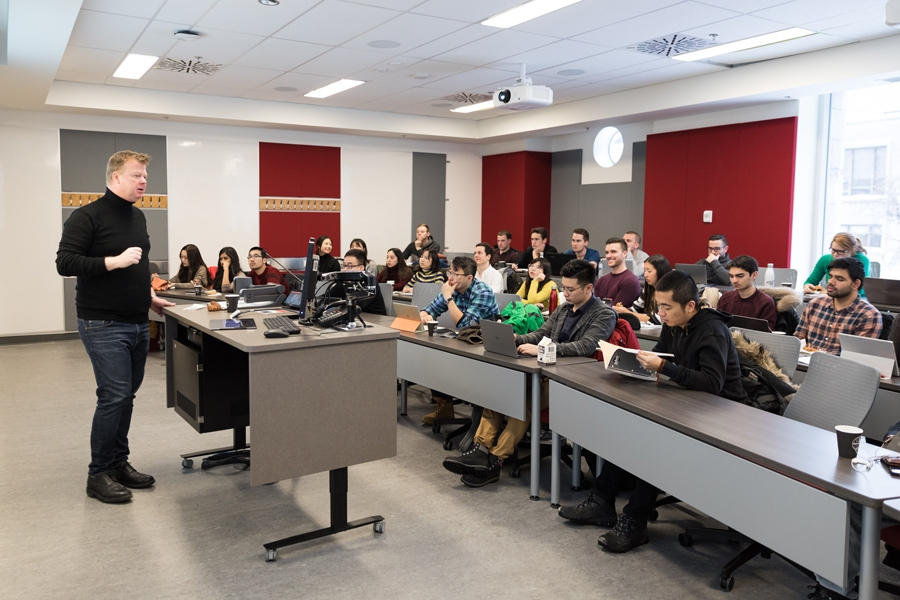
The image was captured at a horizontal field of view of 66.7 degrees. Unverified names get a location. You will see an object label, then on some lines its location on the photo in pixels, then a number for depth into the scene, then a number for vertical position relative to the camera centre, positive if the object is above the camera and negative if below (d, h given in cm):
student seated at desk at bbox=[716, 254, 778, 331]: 491 -41
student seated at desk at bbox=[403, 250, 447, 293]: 741 -38
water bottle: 730 -41
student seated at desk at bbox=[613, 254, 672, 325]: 527 -50
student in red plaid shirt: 419 -44
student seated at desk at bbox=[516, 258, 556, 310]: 622 -44
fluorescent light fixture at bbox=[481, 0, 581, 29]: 530 +179
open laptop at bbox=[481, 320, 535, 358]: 390 -60
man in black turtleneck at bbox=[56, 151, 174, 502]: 339 -30
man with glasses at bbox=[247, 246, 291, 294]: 726 -42
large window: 745 +76
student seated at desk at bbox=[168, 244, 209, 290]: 814 -42
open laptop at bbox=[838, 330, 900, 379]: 345 -59
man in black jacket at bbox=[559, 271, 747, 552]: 311 -56
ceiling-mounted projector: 709 +146
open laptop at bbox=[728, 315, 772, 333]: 427 -53
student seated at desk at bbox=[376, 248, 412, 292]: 773 -42
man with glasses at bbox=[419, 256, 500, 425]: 482 -47
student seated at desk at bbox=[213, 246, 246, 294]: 792 -41
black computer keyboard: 319 -44
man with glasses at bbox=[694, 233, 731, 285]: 766 -26
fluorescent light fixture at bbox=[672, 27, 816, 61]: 604 +182
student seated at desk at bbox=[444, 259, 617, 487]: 393 -63
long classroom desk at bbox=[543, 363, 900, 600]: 202 -80
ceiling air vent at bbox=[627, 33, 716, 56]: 623 +180
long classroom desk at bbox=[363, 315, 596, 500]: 375 -84
